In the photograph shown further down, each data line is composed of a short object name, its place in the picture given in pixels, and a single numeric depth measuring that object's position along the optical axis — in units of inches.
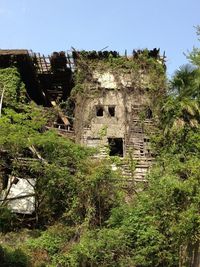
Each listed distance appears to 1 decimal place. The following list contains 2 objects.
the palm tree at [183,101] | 833.5
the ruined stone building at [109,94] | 904.9
